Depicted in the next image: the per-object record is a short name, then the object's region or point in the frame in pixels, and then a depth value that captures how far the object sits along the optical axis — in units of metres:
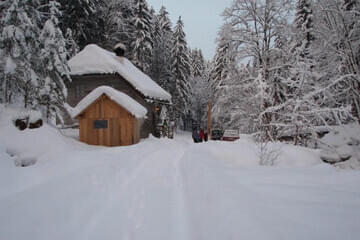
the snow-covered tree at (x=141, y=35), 24.56
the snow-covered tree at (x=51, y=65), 10.32
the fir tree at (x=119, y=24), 25.05
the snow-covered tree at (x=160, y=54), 30.52
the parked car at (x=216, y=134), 23.16
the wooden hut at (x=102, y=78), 15.87
